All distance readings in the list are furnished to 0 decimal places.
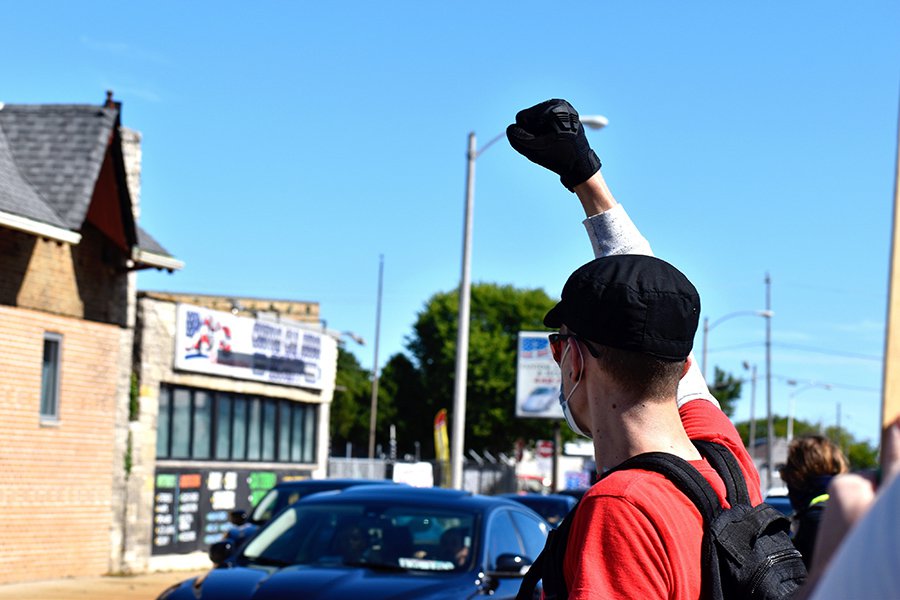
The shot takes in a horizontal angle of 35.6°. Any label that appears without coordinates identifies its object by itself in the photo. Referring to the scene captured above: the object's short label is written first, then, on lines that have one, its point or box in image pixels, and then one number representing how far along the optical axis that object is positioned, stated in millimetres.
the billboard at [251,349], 24266
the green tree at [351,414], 81500
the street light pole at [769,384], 60069
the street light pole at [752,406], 75631
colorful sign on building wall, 23484
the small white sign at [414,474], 32812
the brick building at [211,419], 22817
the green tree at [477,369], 71188
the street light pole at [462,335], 24327
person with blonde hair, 6945
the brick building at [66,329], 18781
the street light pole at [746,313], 52891
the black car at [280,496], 14523
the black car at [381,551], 8070
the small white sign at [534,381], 46781
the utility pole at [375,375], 61969
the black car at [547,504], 19578
